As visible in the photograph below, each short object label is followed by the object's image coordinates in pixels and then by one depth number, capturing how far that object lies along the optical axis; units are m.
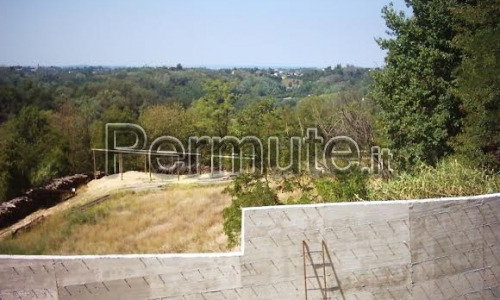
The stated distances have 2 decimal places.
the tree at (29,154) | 24.33
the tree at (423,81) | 12.72
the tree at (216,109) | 30.72
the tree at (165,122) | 32.66
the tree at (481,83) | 9.95
